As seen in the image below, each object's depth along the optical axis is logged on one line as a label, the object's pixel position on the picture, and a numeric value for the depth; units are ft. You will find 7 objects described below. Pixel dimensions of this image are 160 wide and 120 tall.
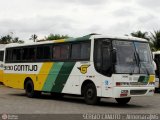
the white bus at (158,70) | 94.58
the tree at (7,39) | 287.96
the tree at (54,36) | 235.97
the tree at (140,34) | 211.70
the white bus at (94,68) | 58.80
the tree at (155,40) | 193.72
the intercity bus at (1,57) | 111.37
